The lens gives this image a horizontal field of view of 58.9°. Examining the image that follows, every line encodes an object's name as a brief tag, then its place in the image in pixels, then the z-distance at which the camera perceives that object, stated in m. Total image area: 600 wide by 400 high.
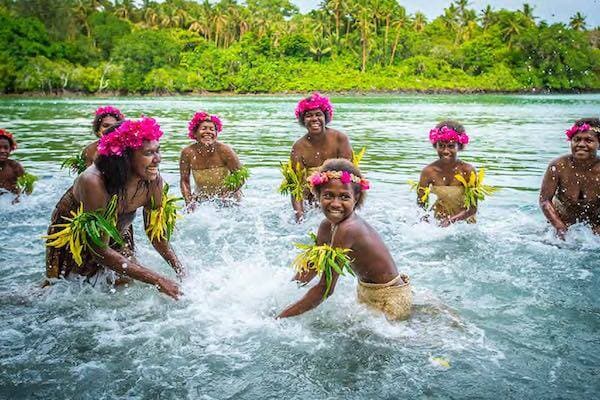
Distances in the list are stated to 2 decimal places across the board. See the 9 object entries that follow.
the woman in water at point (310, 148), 7.24
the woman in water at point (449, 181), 6.59
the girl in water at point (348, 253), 3.71
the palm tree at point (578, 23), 93.84
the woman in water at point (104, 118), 6.74
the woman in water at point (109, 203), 3.97
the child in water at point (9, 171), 7.79
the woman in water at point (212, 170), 8.01
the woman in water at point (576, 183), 5.96
